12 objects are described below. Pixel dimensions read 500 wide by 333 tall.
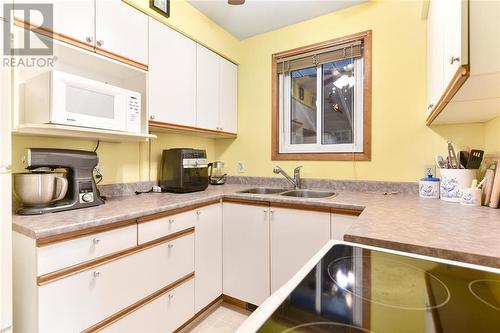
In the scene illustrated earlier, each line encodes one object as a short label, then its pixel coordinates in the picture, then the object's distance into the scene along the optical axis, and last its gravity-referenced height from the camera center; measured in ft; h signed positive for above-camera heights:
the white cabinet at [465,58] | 2.55 +1.23
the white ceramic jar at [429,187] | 5.37 -0.50
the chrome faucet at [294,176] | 7.25 -0.36
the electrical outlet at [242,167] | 8.61 -0.12
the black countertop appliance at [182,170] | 6.33 -0.18
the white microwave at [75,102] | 3.87 +1.04
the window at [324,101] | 6.89 +1.93
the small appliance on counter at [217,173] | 8.43 -0.34
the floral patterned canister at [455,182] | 4.73 -0.34
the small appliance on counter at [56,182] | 3.81 -0.31
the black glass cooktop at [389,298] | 1.43 -0.92
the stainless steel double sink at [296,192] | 6.84 -0.82
